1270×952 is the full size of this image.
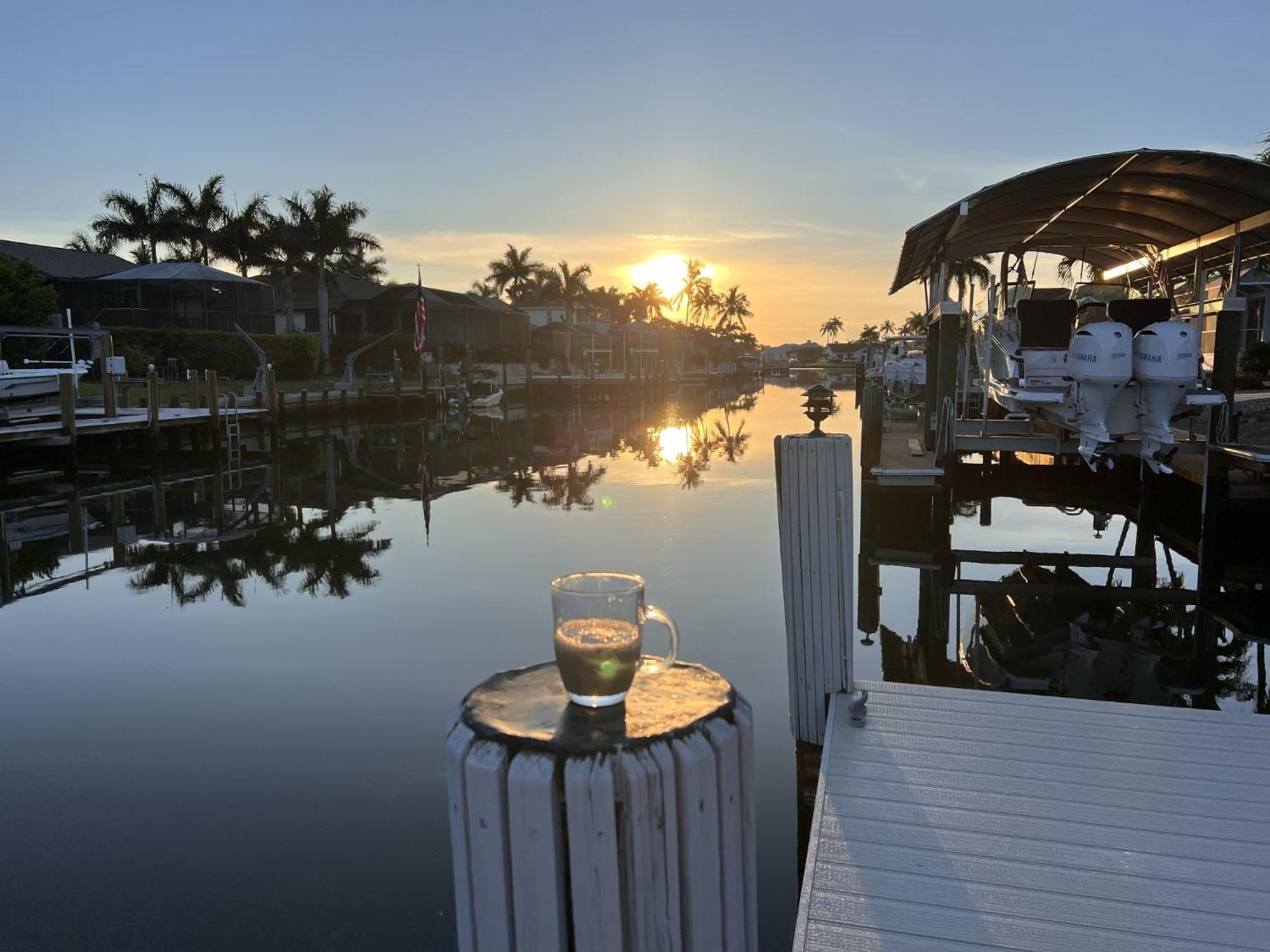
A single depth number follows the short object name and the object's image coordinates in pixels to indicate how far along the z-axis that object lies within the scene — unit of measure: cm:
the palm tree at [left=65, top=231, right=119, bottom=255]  5100
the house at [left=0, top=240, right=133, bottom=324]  4044
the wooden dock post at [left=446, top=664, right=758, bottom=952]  166
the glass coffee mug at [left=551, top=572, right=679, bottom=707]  184
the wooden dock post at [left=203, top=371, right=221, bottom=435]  2556
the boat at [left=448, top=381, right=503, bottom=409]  4203
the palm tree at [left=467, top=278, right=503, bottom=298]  7788
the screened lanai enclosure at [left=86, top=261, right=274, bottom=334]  4003
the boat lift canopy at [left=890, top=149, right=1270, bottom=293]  1097
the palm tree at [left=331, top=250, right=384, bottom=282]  6337
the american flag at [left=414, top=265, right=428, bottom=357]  3425
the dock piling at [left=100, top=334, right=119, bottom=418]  2360
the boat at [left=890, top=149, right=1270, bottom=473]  1068
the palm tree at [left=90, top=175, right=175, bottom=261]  4766
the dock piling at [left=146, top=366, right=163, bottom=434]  2358
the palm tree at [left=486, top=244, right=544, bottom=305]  7631
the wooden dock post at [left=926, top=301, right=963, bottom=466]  1250
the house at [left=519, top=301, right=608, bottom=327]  7512
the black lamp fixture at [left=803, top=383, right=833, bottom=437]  583
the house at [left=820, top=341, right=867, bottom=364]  15334
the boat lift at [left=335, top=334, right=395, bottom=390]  3915
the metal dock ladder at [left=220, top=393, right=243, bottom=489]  2175
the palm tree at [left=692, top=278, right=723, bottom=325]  13762
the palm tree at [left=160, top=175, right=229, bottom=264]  4681
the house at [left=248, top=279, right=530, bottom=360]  5347
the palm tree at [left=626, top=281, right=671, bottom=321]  12075
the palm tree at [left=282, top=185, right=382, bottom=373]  4681
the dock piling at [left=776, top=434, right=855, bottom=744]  498
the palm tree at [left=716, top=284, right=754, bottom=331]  15100
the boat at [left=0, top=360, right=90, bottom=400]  2200
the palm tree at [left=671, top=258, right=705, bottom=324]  13475
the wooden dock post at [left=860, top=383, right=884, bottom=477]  1410
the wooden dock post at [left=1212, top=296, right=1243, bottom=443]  1061
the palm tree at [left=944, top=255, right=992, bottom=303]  4670
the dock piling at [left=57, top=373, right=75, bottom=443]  2086
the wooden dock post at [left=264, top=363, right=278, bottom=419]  2956
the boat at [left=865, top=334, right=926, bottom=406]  3080
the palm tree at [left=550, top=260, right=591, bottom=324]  7831
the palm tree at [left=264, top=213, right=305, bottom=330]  4625
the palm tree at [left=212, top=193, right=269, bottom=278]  4562
